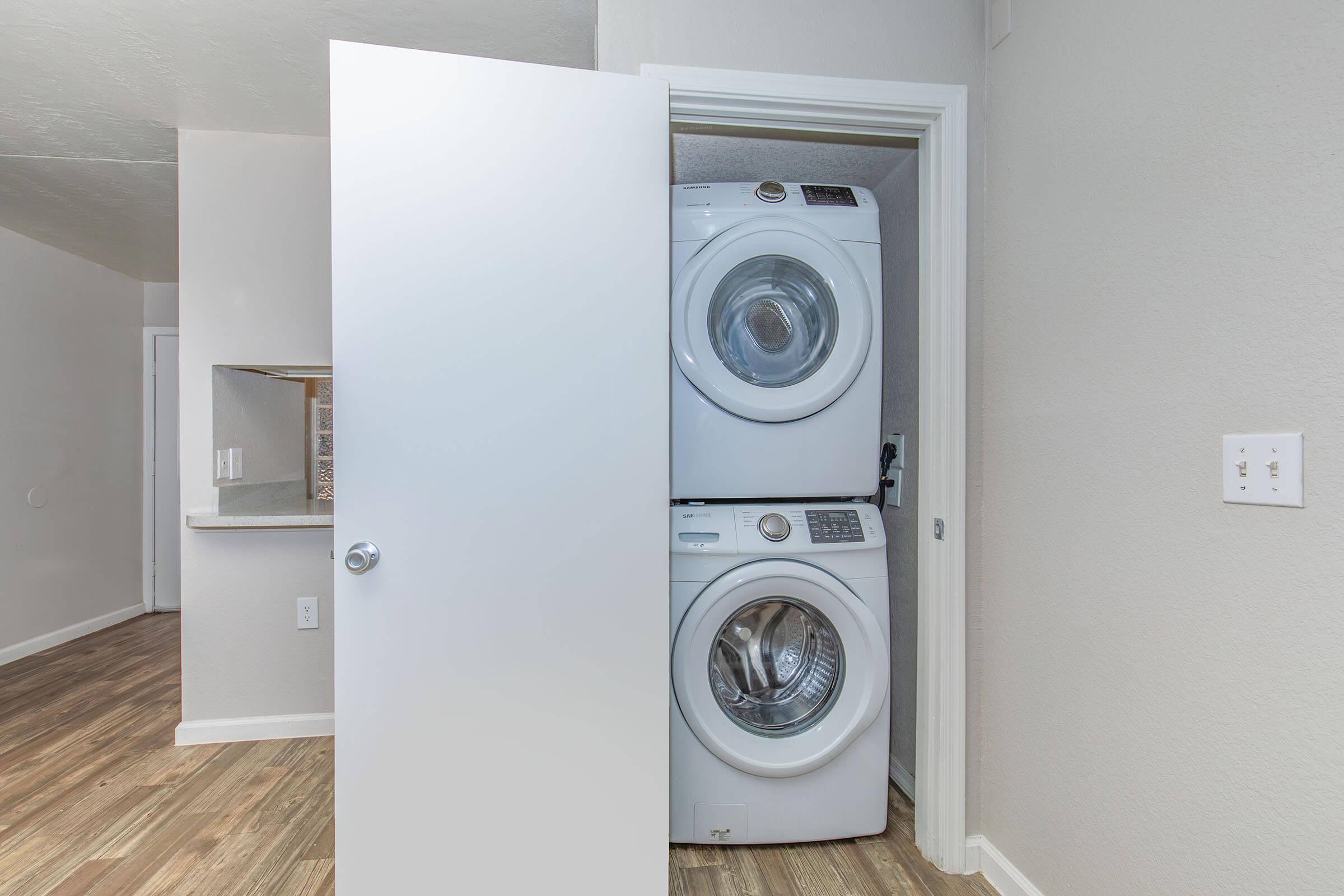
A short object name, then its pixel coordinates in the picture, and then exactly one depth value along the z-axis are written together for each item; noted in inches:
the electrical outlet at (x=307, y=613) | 94.8
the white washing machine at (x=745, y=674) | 65.2
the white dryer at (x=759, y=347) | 68.4
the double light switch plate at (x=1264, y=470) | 36.0
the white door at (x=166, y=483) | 166.1
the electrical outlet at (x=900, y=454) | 81.4
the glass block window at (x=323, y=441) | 138.8
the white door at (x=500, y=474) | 52.7
